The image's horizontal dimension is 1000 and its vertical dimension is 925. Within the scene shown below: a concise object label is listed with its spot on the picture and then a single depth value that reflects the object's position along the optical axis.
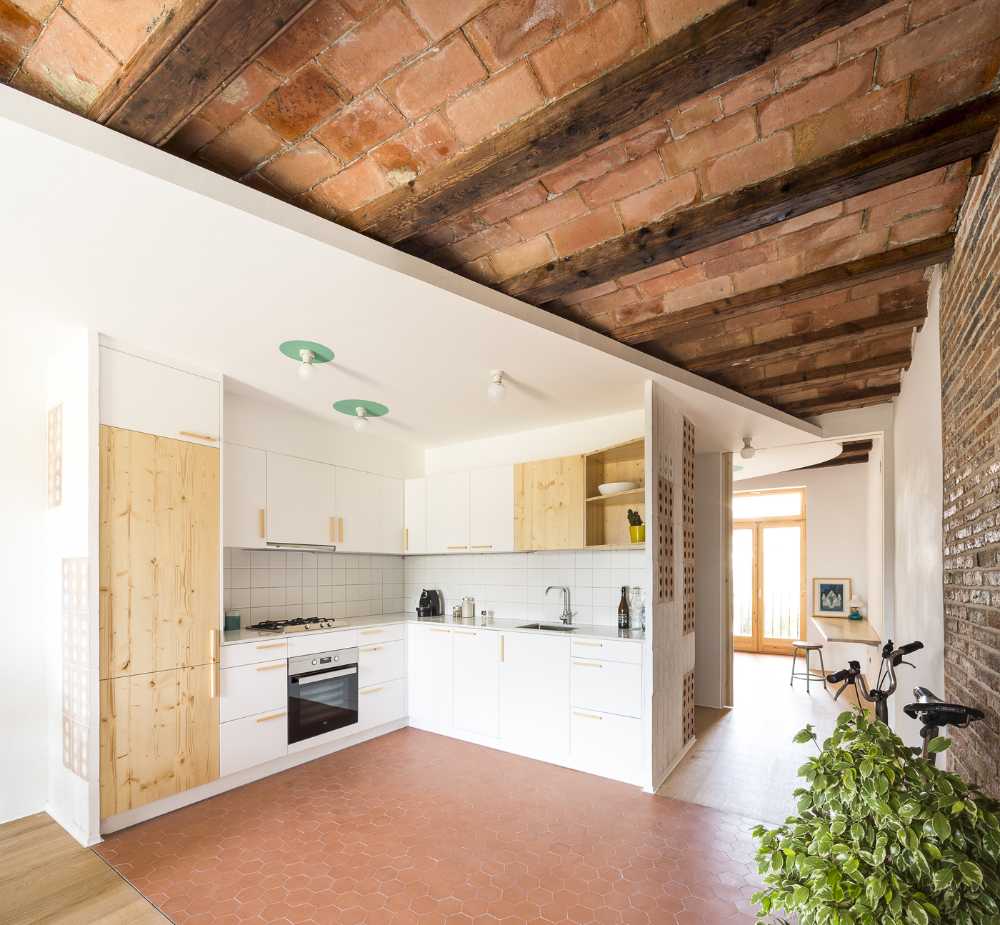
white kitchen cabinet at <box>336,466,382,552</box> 4.83
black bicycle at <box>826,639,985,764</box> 1.72
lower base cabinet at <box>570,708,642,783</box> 3.69
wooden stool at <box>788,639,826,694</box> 6.49
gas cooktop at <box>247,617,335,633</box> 4.11
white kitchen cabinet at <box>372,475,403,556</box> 5.21
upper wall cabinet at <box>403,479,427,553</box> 5.34
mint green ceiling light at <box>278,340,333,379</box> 3.08
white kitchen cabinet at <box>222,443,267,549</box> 3.97
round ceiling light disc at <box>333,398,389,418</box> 4.22
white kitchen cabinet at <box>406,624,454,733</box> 4.66
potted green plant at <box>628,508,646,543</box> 4.30
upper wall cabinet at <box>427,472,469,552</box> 5.08
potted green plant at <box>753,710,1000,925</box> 1.22
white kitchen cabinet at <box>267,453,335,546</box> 4.29
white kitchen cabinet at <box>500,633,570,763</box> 4.01
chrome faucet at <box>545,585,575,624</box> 4.66
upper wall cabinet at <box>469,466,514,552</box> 4.80
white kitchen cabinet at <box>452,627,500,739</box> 4.38
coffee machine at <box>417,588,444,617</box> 5.32
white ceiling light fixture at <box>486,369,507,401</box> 3.45
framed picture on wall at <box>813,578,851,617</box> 7.99
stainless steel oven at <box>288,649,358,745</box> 3.95
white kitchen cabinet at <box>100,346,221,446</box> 3.15
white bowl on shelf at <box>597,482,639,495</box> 4.23
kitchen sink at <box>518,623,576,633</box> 4.51
